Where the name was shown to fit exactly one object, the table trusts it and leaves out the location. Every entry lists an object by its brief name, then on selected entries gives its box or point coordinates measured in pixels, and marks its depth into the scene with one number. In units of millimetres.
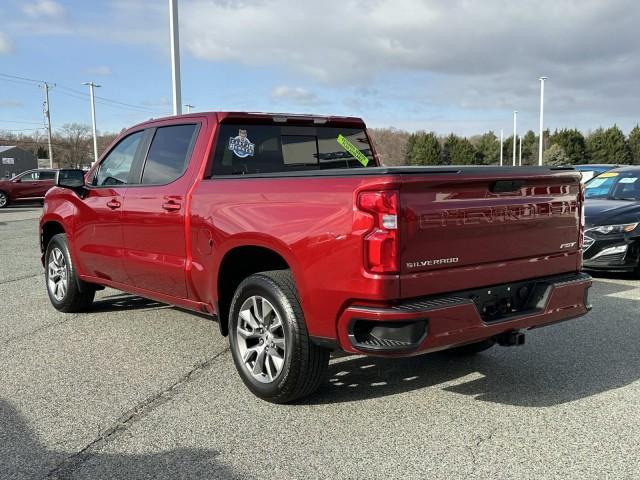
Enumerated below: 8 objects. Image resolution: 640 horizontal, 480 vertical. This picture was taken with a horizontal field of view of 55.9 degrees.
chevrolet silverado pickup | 3229
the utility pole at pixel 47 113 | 70688
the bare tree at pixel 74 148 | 90750
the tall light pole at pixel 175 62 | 14125
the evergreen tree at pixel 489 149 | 79250
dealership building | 69062
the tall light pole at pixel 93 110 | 54969
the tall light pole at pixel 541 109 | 44375
